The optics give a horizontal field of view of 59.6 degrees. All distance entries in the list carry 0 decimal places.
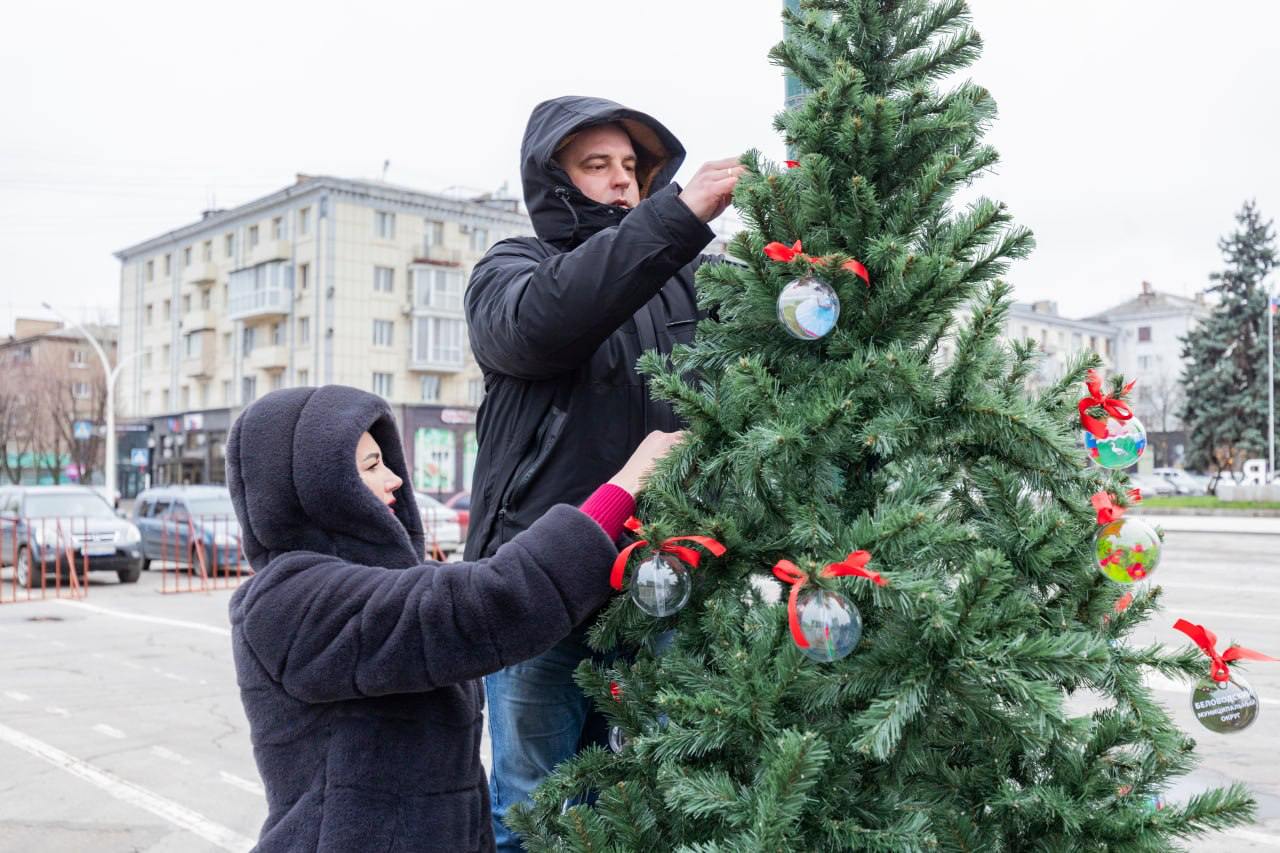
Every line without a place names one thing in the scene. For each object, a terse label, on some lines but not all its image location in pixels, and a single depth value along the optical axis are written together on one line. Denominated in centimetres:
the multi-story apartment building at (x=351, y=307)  4512
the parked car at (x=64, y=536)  1627
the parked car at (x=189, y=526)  1750
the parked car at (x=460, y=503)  2372
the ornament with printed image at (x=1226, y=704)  187
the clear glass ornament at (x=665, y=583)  170
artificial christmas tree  151
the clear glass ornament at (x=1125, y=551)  167
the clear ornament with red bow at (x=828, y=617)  148
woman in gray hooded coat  181
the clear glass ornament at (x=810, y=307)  162
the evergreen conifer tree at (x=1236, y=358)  3809
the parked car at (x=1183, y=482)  4413
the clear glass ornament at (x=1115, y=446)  175
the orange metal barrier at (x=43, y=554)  1575
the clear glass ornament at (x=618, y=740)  187
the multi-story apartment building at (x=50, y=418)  4938
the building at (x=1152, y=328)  7662
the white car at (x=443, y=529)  1895
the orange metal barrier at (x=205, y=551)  1680
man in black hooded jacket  187
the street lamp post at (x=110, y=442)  3040
